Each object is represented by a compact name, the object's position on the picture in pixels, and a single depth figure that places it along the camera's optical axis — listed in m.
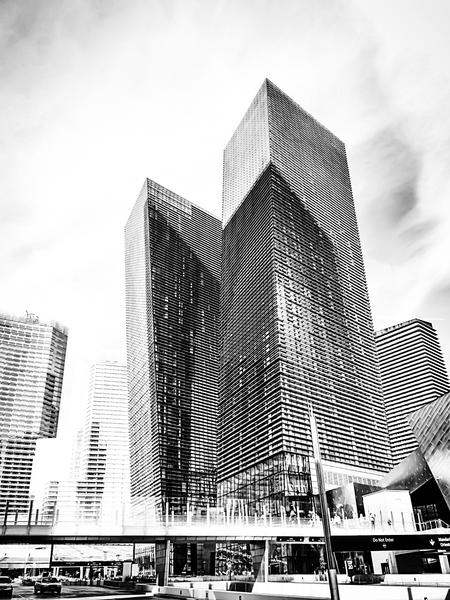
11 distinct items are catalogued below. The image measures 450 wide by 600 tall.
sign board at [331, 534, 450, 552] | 53.94
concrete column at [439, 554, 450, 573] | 66.23
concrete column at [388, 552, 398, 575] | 70.68
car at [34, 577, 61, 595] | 52.91
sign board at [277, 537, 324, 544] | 66.55
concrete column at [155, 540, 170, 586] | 56.62
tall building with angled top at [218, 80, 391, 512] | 149.62
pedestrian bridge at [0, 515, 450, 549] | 53.72
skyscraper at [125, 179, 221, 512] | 195.30
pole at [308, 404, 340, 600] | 21.95
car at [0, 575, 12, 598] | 49.36
